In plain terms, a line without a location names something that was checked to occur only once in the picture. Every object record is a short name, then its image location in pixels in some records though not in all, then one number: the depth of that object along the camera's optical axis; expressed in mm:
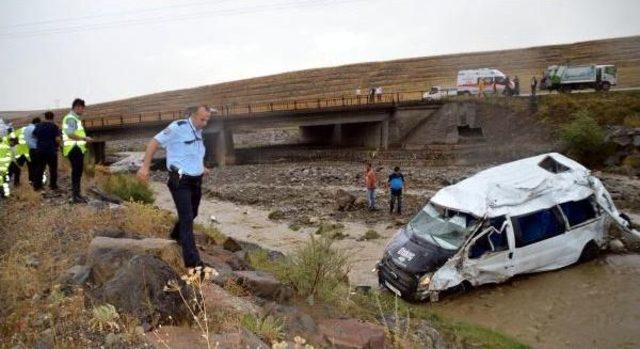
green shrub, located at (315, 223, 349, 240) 16859
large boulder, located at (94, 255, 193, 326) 4250
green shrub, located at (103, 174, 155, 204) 14461
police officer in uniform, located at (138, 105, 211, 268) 5578
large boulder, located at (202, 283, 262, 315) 4887
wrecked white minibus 9711
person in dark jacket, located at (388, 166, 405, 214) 18567
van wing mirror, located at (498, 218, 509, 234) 10016
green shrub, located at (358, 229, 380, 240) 16719
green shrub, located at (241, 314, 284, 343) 4633
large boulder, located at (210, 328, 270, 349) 4094
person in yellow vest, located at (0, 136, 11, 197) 9719
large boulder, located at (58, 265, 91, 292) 4875
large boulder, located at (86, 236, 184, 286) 5031
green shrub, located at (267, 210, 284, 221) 20800
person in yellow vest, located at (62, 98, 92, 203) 8695
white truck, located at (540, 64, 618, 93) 35531
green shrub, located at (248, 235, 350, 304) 6621
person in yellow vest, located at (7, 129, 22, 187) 11102
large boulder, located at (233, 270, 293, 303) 6007
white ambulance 38656
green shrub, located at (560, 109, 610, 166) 27188
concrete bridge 38438
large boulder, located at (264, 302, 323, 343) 5004
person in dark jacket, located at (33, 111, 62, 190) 10039
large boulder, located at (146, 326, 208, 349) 3930
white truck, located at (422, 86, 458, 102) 38353
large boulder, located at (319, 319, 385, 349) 4945
